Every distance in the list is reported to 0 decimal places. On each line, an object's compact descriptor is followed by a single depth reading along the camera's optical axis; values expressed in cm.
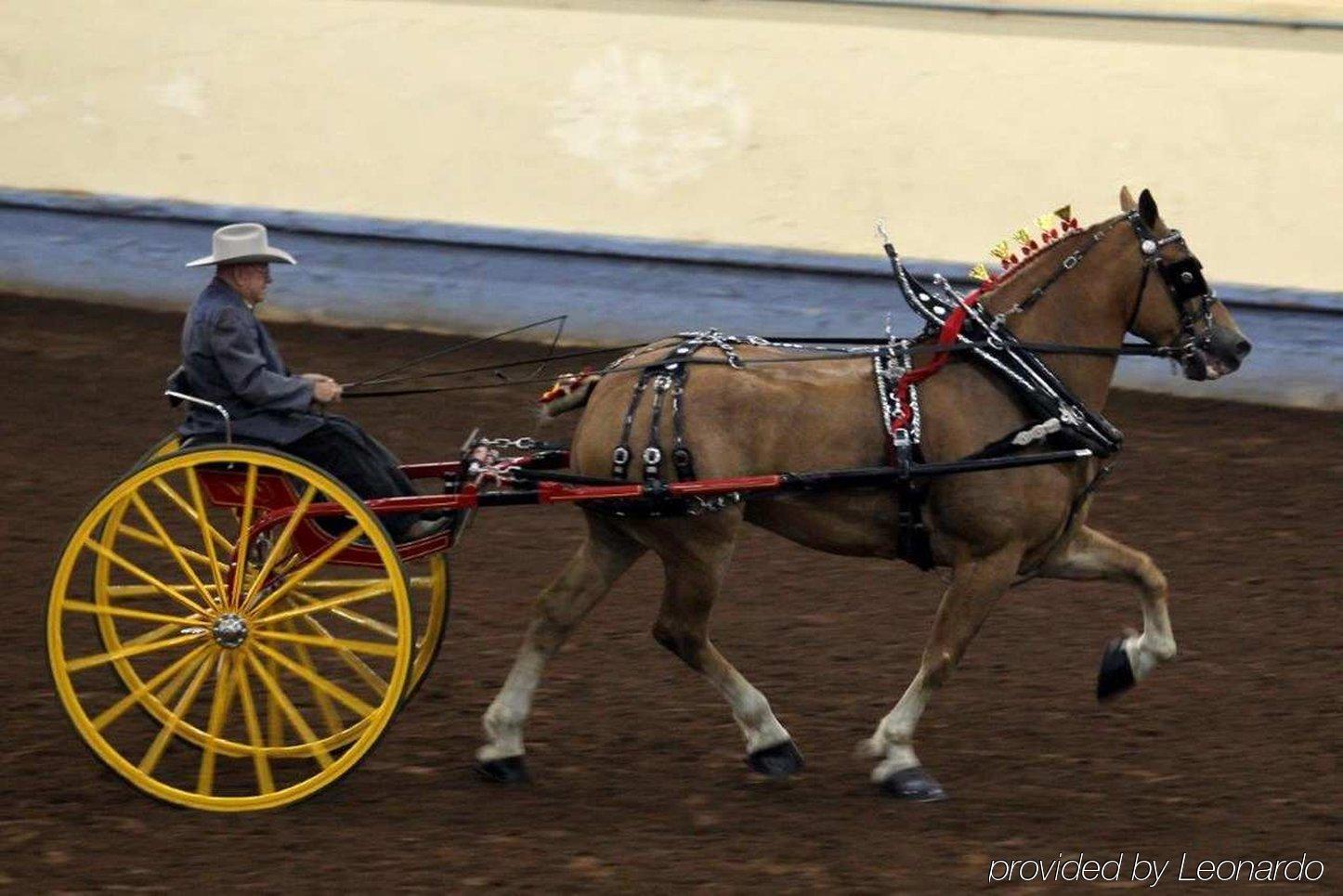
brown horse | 1313
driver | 1286
